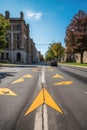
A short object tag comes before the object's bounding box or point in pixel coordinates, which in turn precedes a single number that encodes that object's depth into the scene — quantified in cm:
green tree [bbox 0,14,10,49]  1750
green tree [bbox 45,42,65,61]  3898
